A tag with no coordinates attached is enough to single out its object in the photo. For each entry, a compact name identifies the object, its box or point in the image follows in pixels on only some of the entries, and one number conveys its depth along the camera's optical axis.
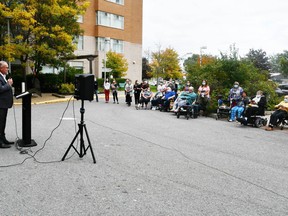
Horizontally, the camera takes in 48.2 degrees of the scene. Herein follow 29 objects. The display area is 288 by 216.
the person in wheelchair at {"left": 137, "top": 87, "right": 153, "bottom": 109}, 19.97
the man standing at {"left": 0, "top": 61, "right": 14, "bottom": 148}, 7.42
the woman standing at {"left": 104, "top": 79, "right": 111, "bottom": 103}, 23.64
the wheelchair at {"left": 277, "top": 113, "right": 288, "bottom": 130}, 12.57
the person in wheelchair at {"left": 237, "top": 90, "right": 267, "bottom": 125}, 12.91
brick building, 39.69
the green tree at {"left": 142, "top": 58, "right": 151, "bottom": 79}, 65.51
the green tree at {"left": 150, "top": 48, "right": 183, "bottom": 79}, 56.69
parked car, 32.17
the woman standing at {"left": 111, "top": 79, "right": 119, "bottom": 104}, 23.19
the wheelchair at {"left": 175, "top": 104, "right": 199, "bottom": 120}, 15.11
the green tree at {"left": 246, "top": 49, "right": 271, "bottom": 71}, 66.25
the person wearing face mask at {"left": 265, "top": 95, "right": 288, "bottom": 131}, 12.29
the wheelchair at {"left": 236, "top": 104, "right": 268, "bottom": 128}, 12.88
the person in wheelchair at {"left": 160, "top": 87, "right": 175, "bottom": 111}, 18.30
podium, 7.44
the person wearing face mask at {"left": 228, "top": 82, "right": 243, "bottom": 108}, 15.17
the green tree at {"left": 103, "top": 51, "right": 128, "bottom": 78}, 40.31
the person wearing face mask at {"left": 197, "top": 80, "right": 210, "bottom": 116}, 16.36
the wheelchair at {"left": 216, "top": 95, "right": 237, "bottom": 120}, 15.01
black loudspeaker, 6.39
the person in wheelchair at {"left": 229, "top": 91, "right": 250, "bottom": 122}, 14.00
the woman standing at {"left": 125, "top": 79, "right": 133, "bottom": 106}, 21.44
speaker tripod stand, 6.44
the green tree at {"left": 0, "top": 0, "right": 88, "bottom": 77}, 21.86
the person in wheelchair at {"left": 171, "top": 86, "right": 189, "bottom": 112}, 16.21
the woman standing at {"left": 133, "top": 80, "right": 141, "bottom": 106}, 21.08
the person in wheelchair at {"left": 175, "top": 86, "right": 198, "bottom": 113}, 15.30
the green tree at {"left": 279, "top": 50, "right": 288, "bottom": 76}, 63.62
